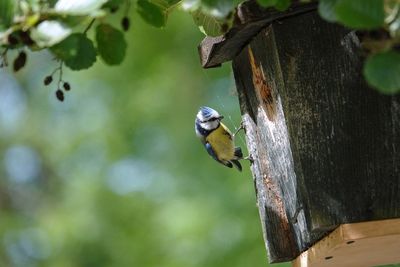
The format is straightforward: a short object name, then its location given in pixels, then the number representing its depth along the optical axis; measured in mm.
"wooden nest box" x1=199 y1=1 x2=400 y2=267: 6391
